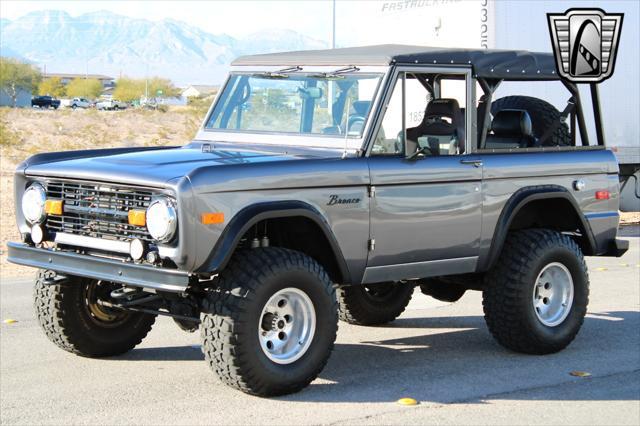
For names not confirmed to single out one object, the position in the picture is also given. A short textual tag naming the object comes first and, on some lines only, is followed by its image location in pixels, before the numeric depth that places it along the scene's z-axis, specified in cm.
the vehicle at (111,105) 8175
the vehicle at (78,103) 9082
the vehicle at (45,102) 8900
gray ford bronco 614
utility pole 3066
